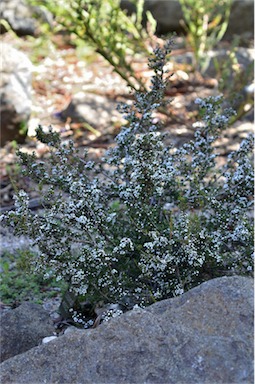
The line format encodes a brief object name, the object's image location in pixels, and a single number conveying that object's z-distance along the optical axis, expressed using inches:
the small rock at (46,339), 101.6
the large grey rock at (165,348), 65.9
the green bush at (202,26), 238.7
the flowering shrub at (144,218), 99.1
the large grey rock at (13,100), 213.2
